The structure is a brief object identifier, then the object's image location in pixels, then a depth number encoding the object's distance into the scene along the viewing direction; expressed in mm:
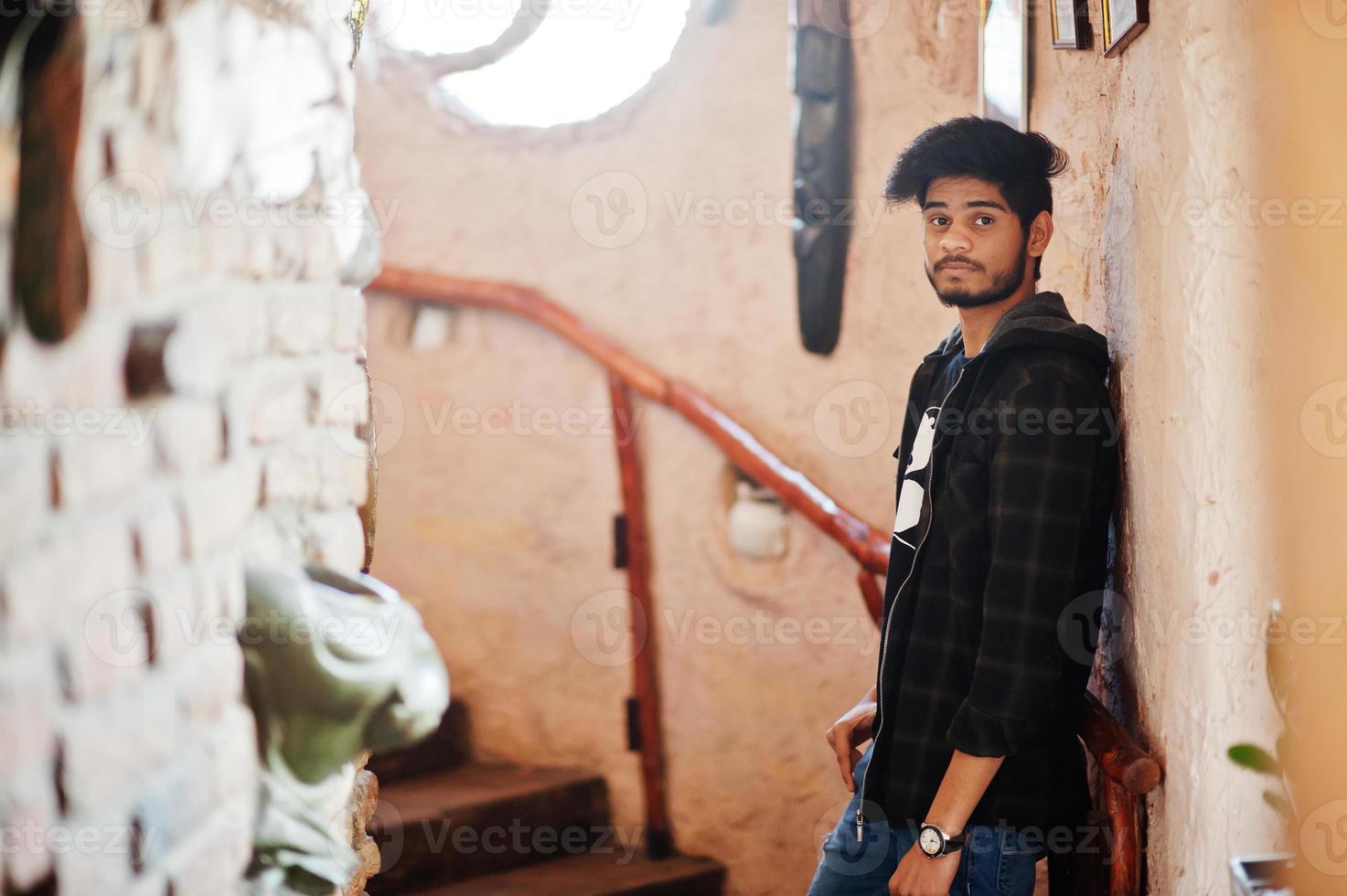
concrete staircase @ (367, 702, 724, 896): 2615
